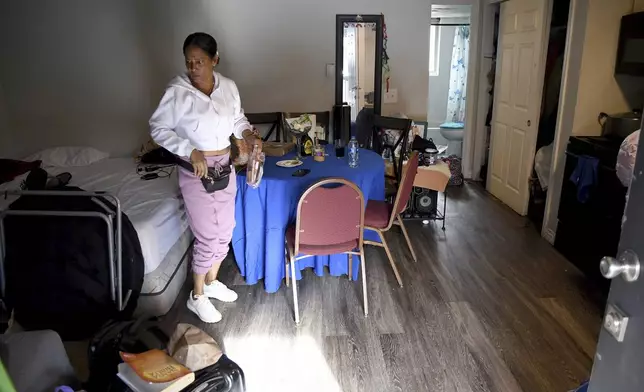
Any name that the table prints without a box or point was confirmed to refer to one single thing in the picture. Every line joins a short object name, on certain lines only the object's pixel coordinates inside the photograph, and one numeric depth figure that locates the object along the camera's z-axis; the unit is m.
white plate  2.92
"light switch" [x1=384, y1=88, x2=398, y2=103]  4.79
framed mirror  4.53
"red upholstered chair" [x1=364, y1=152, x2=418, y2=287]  2.71
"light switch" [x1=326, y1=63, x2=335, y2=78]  4.57
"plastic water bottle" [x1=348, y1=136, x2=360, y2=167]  2.94
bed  2.39
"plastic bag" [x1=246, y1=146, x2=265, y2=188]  2.51
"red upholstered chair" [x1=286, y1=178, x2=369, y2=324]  2.35
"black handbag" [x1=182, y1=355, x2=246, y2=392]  1.70
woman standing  2.18
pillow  3.67
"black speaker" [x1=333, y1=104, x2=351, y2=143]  4.60
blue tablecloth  2.65
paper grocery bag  1.79
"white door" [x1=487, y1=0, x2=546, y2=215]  3.83
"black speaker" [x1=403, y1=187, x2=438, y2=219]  3.87
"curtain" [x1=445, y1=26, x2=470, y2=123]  6.60
